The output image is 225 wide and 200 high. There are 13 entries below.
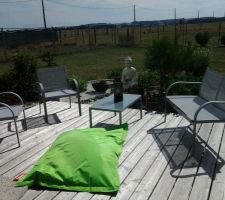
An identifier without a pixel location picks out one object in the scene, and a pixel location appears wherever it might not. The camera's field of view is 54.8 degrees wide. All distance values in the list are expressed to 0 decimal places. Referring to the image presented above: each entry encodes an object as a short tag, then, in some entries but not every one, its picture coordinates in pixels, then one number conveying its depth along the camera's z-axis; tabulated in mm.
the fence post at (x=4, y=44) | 10520
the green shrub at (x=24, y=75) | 4571
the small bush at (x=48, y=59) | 5706
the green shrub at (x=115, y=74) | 5047
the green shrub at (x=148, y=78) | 4206
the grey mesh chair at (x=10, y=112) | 2741
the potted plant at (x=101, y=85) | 4832
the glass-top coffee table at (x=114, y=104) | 2971
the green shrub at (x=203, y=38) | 12991
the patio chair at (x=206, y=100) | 2409
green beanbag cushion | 2012
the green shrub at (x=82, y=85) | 5072
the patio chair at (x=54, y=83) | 3574
